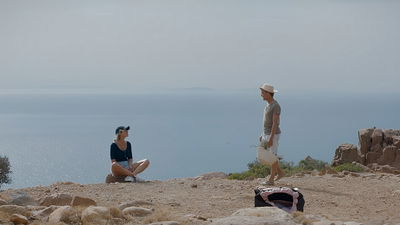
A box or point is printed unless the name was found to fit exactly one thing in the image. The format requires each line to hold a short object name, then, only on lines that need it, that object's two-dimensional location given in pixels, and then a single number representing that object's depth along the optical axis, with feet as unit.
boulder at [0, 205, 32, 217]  32.04
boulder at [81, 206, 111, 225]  30.53
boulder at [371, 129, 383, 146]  77.77
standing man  44.73
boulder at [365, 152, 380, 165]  76.79
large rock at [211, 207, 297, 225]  28.63
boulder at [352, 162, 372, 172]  67.81
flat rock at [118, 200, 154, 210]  34.73
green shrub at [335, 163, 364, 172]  66.64
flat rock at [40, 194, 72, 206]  35.87
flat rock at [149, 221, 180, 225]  29.90
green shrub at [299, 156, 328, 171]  75.61
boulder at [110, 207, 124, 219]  31.94
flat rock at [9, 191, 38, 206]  35.68
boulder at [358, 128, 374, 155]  77.97
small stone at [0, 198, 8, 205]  34.24
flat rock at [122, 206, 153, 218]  32.73
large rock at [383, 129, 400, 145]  77.97
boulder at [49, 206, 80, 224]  30.91
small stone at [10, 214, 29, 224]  30.53
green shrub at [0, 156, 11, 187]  88.94
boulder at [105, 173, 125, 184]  48.66
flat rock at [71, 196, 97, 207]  34.59
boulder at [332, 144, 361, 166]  77.24
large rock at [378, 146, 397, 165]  75.92
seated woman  48.14
